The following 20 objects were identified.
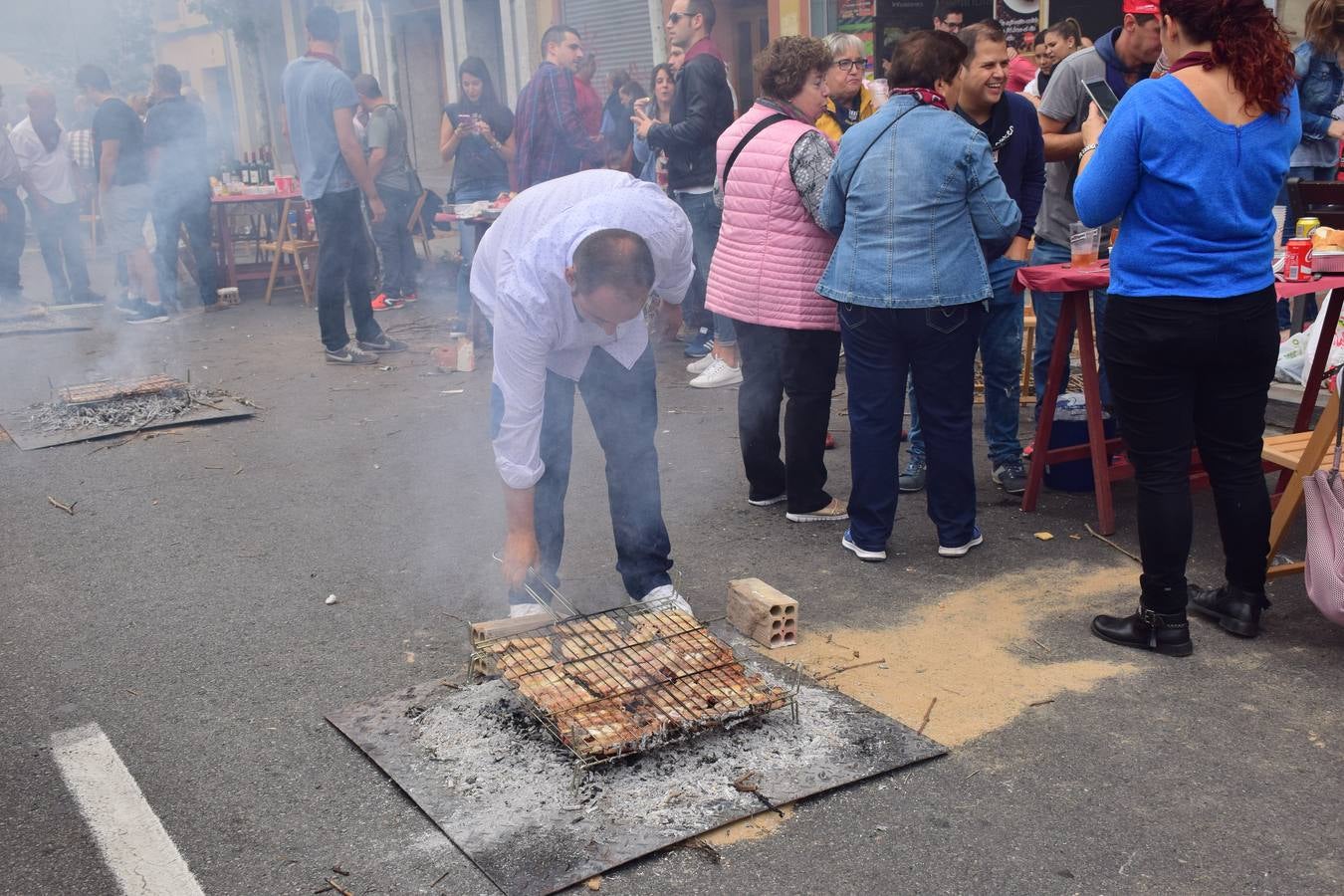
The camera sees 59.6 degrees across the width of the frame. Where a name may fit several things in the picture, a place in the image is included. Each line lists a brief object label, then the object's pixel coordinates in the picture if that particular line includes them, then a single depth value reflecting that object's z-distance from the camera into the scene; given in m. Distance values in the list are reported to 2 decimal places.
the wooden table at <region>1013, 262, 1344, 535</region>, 4.36
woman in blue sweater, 3.20
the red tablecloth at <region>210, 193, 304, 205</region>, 10.98
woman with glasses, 6.03
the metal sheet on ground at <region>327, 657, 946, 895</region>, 2.68
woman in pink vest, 4.63
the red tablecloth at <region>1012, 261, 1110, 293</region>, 4.30
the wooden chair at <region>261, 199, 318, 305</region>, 11.27
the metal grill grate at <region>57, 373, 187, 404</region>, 6.96
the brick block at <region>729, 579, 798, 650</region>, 3.71
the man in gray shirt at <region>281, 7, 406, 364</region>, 7.84
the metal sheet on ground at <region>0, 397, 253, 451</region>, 6.44
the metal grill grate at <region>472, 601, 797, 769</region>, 2.96
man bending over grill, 3.04
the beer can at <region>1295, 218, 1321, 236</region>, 4.47
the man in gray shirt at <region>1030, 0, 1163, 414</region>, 5.04
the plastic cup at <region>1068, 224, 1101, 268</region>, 4.54
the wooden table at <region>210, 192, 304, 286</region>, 11.13
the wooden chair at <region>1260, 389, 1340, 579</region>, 3.82
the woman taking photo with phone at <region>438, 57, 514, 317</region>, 9.62
